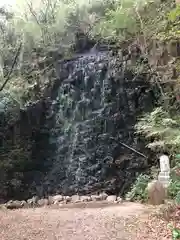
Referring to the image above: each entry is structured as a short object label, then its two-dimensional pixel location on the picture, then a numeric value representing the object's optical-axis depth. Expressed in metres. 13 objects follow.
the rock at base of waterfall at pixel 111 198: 8.92
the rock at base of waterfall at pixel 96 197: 9.19
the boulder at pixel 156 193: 7.44
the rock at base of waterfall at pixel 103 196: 9.24
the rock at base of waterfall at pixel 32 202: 9.43
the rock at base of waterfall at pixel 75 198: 9.23
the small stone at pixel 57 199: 9.38
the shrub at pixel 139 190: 8.68
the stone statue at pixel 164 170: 7.86
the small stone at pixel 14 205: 9.22
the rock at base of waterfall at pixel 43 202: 9.25
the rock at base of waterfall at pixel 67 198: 9.32
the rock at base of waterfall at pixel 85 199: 9.17
